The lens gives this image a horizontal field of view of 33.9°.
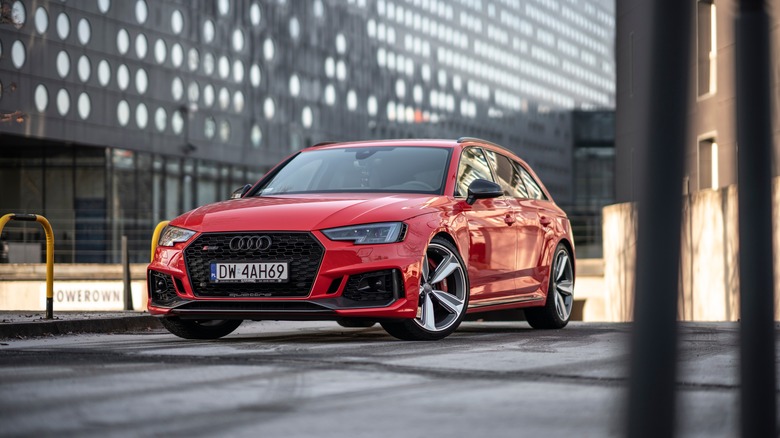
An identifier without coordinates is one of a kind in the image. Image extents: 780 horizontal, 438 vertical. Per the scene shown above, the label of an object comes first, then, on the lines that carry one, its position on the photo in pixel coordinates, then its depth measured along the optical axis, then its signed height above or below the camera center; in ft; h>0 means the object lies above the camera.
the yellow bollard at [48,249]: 36.42 -0.44
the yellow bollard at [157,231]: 45.80 +0.07
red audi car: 26.71 -0.34
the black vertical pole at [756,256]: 6.19 -0.14
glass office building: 132.05 +18.18
